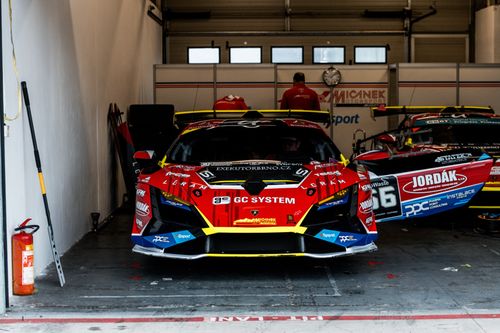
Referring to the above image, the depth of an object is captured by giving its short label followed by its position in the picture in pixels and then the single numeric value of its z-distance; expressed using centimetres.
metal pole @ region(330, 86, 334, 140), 1611
